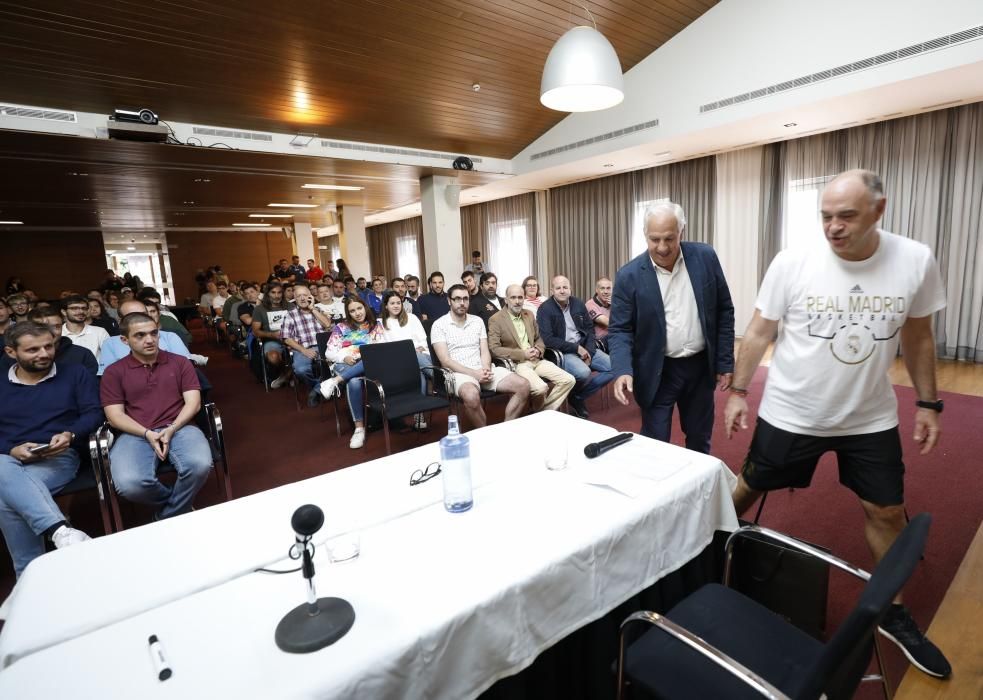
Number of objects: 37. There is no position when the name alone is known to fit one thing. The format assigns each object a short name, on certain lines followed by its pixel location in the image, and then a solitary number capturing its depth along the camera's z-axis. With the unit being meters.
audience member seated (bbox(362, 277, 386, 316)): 7.22
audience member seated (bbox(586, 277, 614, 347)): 5.14
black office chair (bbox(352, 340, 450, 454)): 3.49
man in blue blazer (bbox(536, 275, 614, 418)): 4.20
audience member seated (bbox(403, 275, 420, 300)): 7.40
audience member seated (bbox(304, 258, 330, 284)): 10.93
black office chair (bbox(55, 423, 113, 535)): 2.34
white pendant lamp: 2.59
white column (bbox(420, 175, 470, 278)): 8.55
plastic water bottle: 1.36
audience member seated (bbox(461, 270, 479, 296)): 6.27
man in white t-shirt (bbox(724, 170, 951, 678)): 1.54
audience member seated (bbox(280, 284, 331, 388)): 4.98
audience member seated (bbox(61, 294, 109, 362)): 4.22
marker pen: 0.87
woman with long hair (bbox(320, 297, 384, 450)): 4.03
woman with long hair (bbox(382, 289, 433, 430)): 4.46
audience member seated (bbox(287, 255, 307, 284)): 10.77
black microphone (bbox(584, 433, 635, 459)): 1.67
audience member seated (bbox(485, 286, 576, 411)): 3.95
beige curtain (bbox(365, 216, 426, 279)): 14.91
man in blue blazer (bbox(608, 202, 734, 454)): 2.21
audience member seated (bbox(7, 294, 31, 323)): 4.48
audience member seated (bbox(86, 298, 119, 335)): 5.52
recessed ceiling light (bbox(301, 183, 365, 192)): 8.77
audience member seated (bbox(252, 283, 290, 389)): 5.63
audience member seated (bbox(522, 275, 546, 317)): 5.45
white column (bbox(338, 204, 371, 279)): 11.13
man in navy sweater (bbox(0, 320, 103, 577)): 2.22
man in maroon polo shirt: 2.47
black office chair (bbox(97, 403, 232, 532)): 2.40
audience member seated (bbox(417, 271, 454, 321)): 5.85
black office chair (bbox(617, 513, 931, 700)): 0.80
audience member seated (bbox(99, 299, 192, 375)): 3.52
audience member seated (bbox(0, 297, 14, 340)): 4.19
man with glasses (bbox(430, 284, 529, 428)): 3.77
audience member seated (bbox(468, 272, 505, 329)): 5.75
